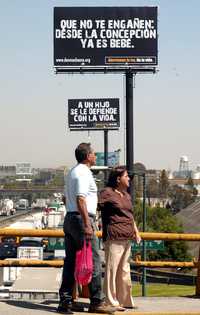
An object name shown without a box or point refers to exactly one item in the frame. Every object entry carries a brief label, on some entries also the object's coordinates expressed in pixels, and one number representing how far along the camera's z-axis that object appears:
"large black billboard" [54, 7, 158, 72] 46.28
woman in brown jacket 9.13
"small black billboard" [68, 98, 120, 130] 72.88
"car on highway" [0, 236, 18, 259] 50.28
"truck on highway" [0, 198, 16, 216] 165.38
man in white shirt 8.58
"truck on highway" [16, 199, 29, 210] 193.25
